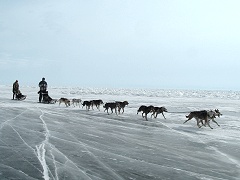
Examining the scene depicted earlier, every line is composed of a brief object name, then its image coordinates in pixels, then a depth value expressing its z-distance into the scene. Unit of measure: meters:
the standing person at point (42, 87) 23.84
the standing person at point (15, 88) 25.46
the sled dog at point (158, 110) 14.29
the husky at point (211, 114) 11.33
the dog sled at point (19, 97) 25.41
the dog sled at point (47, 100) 23.28
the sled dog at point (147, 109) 14.05
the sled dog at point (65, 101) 20.78
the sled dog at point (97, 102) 17.90
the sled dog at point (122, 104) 16.13
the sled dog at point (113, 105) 15.78
